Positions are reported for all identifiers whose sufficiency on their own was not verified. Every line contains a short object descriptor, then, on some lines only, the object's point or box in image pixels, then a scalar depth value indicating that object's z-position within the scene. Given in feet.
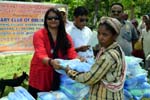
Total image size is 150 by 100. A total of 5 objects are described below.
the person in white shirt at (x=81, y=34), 9.46
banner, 25.45
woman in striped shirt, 6.27
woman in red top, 7.78
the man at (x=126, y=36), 12.53
